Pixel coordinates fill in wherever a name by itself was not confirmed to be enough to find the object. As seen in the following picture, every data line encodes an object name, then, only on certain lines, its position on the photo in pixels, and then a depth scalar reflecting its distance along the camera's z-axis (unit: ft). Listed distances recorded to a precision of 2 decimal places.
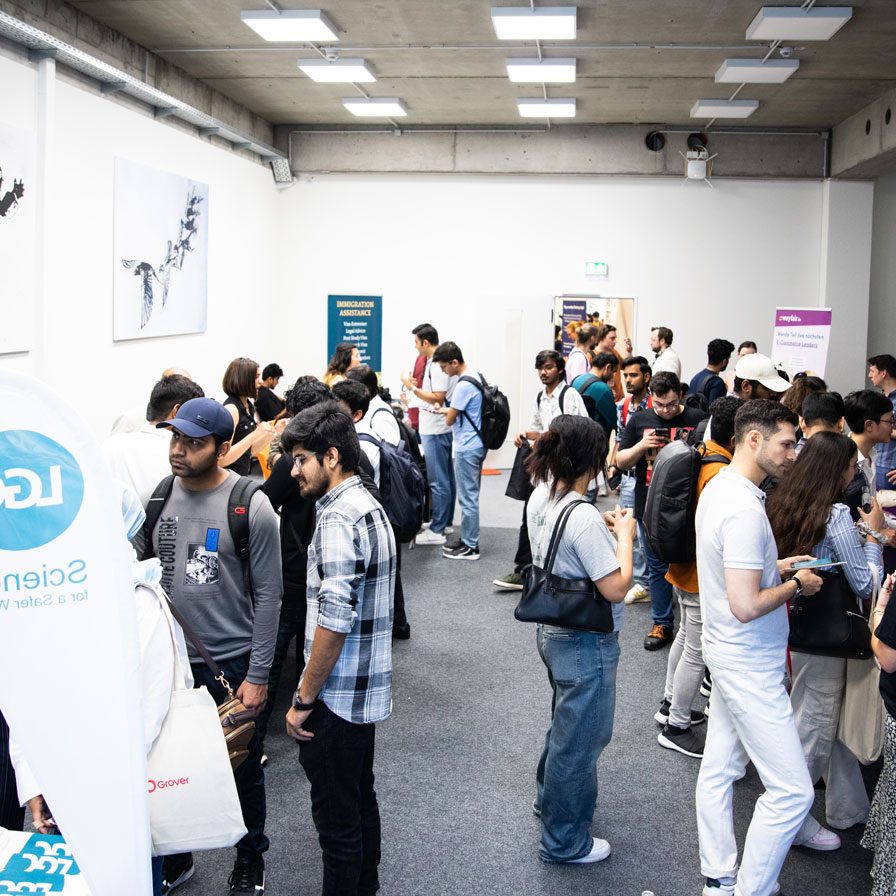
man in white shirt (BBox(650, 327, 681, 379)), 29.50
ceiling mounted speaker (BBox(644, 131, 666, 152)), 37.76
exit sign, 38.96
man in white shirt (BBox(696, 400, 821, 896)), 8.91
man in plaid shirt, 8.25
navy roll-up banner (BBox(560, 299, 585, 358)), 38.91
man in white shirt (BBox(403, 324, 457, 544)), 24.81
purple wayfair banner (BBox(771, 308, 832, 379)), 25.27
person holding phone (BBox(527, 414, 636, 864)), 9.49
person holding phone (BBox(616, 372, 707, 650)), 17.11
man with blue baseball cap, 9.46
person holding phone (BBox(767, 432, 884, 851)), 10.17
